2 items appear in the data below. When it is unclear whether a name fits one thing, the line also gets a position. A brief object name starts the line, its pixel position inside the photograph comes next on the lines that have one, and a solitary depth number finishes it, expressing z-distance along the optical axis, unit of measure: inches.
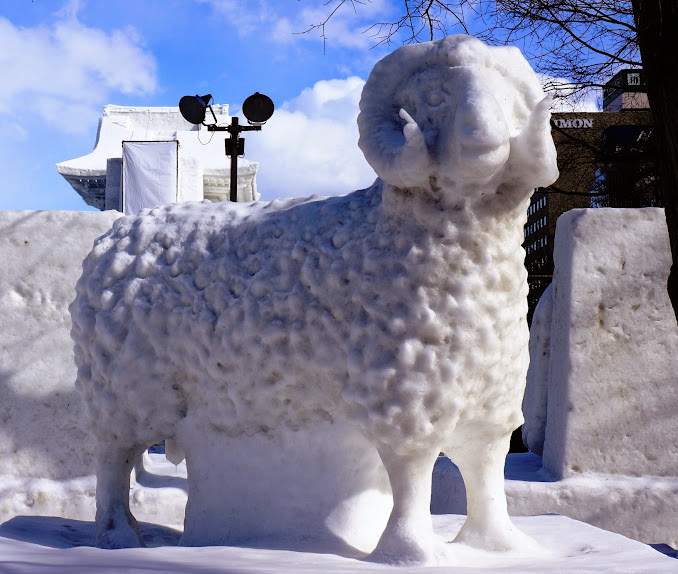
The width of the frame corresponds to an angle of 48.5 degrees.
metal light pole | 255.9
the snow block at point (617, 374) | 142.0
